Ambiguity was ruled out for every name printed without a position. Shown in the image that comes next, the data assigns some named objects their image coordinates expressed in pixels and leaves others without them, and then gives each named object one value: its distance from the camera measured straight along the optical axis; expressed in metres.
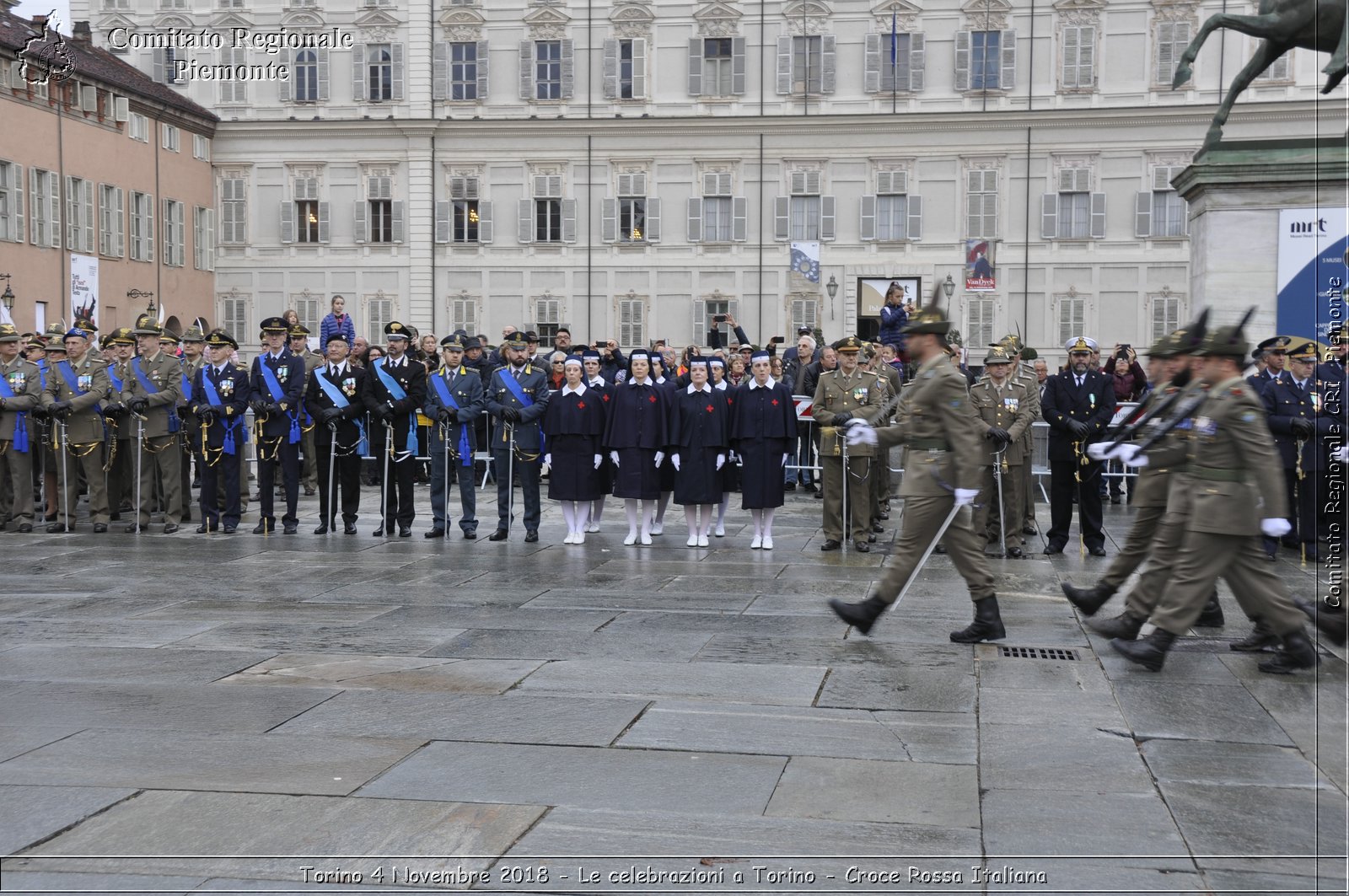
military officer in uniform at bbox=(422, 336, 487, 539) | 14.64
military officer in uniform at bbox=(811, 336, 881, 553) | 13.70
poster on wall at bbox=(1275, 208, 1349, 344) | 13.64
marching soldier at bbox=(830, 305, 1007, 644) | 8.60
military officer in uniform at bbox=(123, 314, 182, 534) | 15.52
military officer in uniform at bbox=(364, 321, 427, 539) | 14.83
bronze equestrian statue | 13.19
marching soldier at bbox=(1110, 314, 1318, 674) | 7.42
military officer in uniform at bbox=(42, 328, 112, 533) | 15.48
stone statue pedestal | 13.88
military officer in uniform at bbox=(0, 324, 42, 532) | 15.45
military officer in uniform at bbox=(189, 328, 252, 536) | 15.04
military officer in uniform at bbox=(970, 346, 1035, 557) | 13.04
